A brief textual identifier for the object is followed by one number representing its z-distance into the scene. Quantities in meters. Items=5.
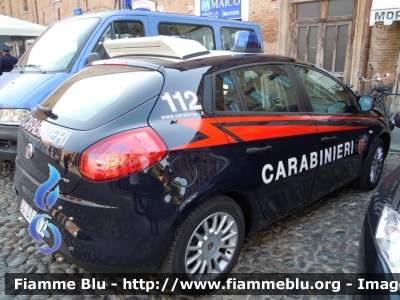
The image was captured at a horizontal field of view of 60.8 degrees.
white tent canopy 9.80
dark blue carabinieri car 1.86
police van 3.84
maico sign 11.32
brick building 8.32
